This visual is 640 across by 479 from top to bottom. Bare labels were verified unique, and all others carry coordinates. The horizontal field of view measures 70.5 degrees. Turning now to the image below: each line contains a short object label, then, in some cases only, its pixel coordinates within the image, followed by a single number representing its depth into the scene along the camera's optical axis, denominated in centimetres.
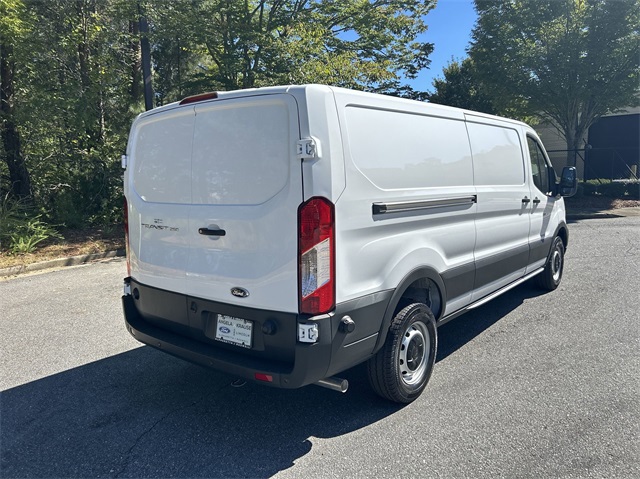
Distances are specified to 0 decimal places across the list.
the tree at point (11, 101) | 905
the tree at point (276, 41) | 1148
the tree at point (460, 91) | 2041
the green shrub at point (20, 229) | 884
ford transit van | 255
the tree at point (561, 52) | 1345
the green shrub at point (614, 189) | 1627
